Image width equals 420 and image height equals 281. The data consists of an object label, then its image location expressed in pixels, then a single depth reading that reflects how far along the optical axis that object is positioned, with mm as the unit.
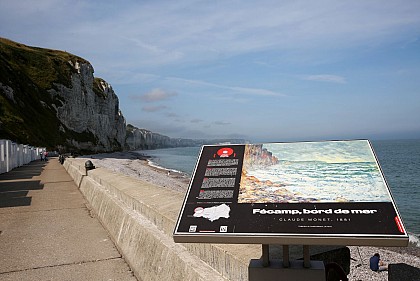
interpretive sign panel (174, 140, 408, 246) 2090
